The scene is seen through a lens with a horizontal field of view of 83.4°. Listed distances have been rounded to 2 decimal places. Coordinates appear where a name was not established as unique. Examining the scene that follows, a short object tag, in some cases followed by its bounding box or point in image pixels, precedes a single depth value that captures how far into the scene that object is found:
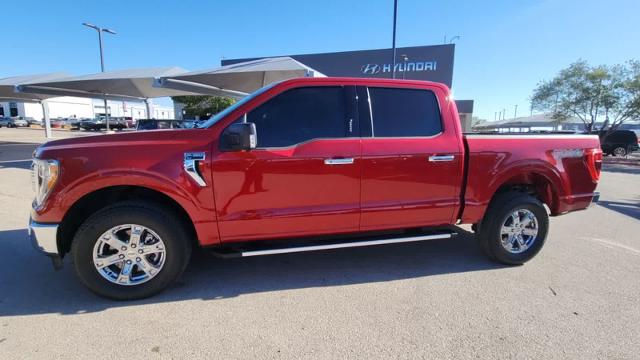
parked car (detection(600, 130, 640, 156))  21.77
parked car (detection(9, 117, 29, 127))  49.75
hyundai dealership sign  31.39
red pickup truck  3.02
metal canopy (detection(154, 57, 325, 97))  12.70
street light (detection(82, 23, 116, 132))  21.94
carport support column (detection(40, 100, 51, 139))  25.69
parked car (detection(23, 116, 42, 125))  54.92
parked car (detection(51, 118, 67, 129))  49.58
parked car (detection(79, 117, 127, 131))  41.41
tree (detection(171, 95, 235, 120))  41.75
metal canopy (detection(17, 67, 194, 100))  17.02
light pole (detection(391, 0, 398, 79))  15.20
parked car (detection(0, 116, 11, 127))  49.29
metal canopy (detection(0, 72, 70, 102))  20.03
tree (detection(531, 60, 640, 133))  21.73
